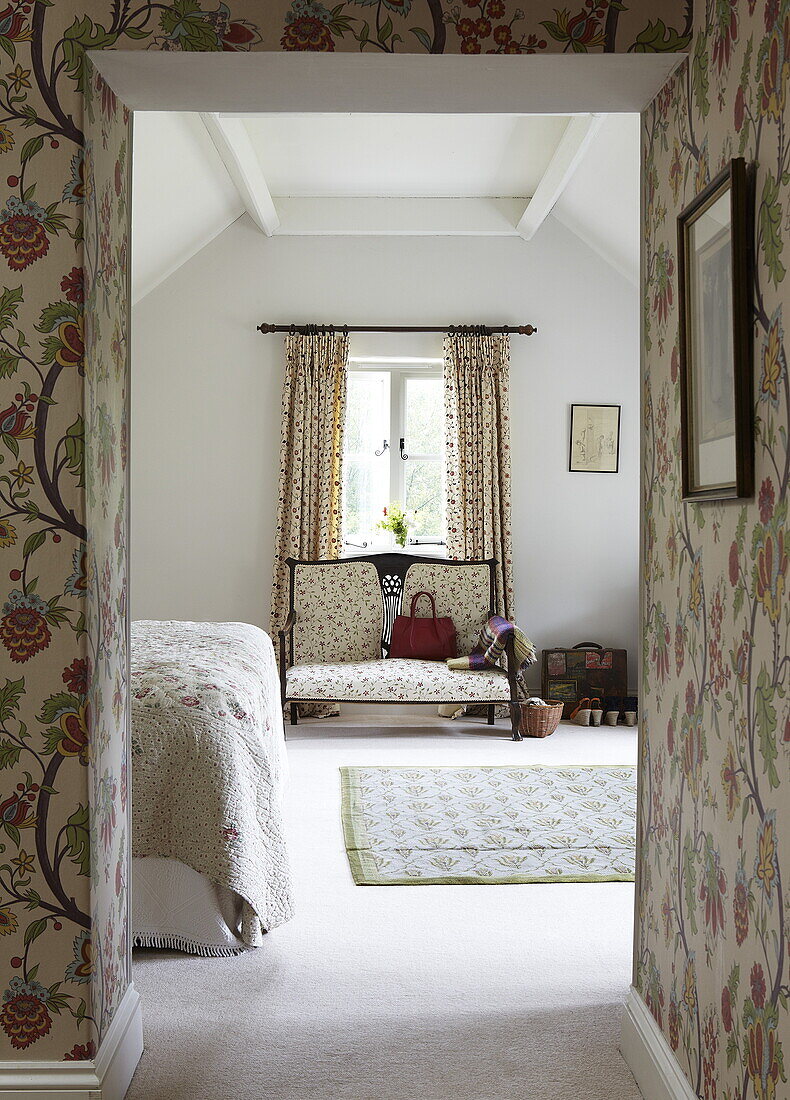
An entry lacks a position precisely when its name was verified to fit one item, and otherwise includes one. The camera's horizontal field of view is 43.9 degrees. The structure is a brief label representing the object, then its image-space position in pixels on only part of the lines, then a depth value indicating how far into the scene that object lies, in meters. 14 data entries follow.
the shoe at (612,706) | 5.87
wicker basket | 5.45
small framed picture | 6.30
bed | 2.70
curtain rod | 6.16
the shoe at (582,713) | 5.82
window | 6.42
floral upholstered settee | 5.77
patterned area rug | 3.34
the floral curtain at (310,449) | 6.14
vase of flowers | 6.22
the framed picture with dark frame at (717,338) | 1.51
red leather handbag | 5.73
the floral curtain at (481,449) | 6.17
